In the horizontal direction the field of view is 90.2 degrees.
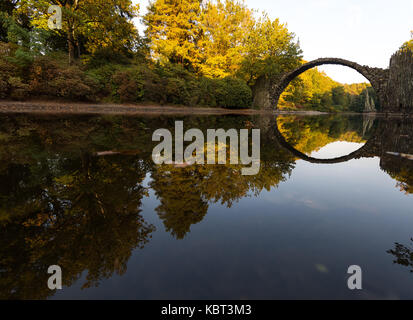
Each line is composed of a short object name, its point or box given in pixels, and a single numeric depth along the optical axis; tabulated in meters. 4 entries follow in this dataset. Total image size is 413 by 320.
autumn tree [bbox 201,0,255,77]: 24.01
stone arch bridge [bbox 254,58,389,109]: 24.36
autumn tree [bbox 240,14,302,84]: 25.03
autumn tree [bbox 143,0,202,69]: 21.06
